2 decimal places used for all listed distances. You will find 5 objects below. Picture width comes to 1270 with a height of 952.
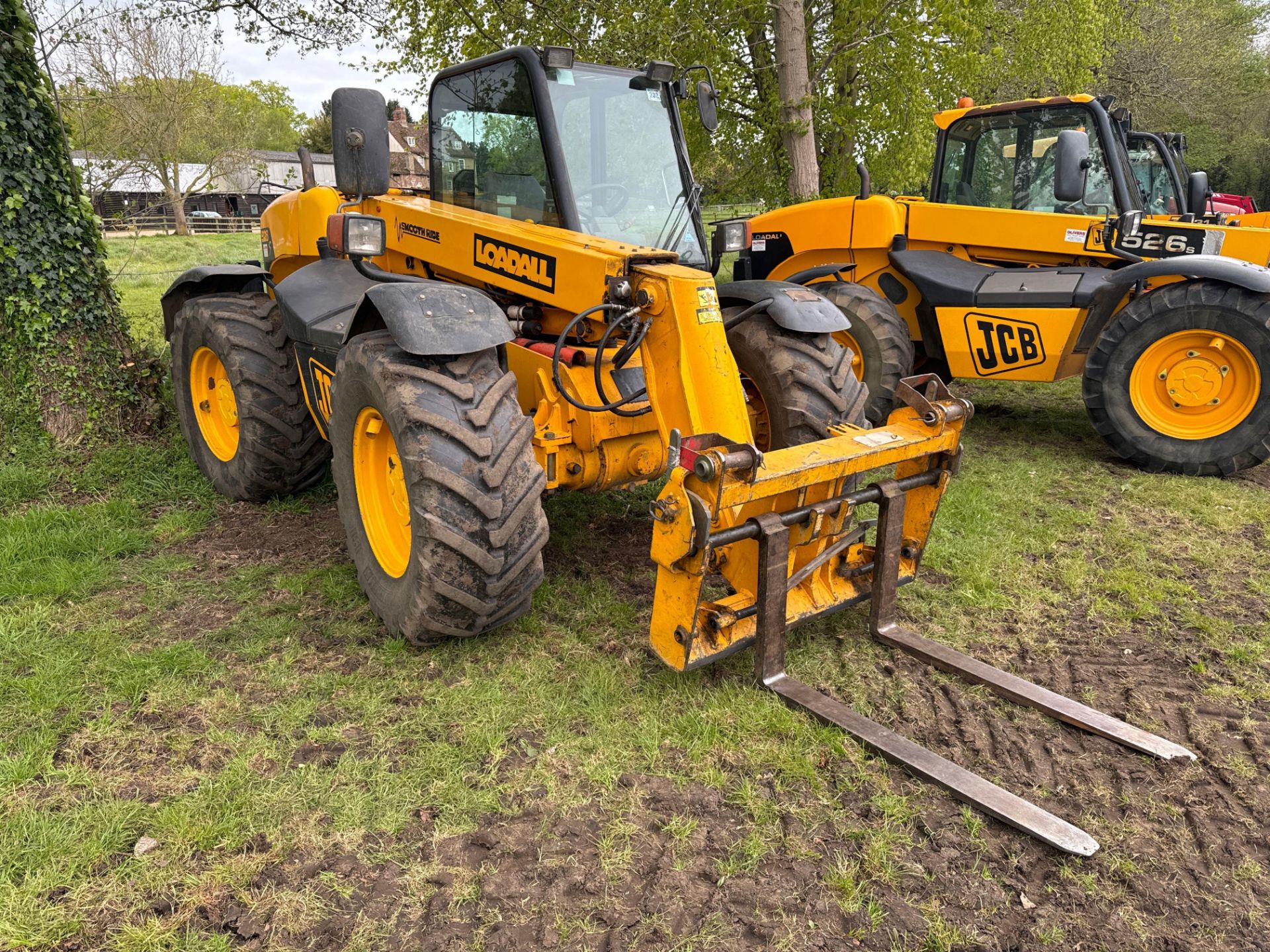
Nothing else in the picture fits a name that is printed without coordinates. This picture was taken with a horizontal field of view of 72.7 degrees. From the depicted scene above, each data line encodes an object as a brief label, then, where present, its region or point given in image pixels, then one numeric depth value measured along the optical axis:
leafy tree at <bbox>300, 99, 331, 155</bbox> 54.34
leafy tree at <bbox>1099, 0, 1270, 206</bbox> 21.25
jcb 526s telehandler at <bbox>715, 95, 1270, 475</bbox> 5.66
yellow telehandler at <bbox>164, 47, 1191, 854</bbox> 3.10
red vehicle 15.27
